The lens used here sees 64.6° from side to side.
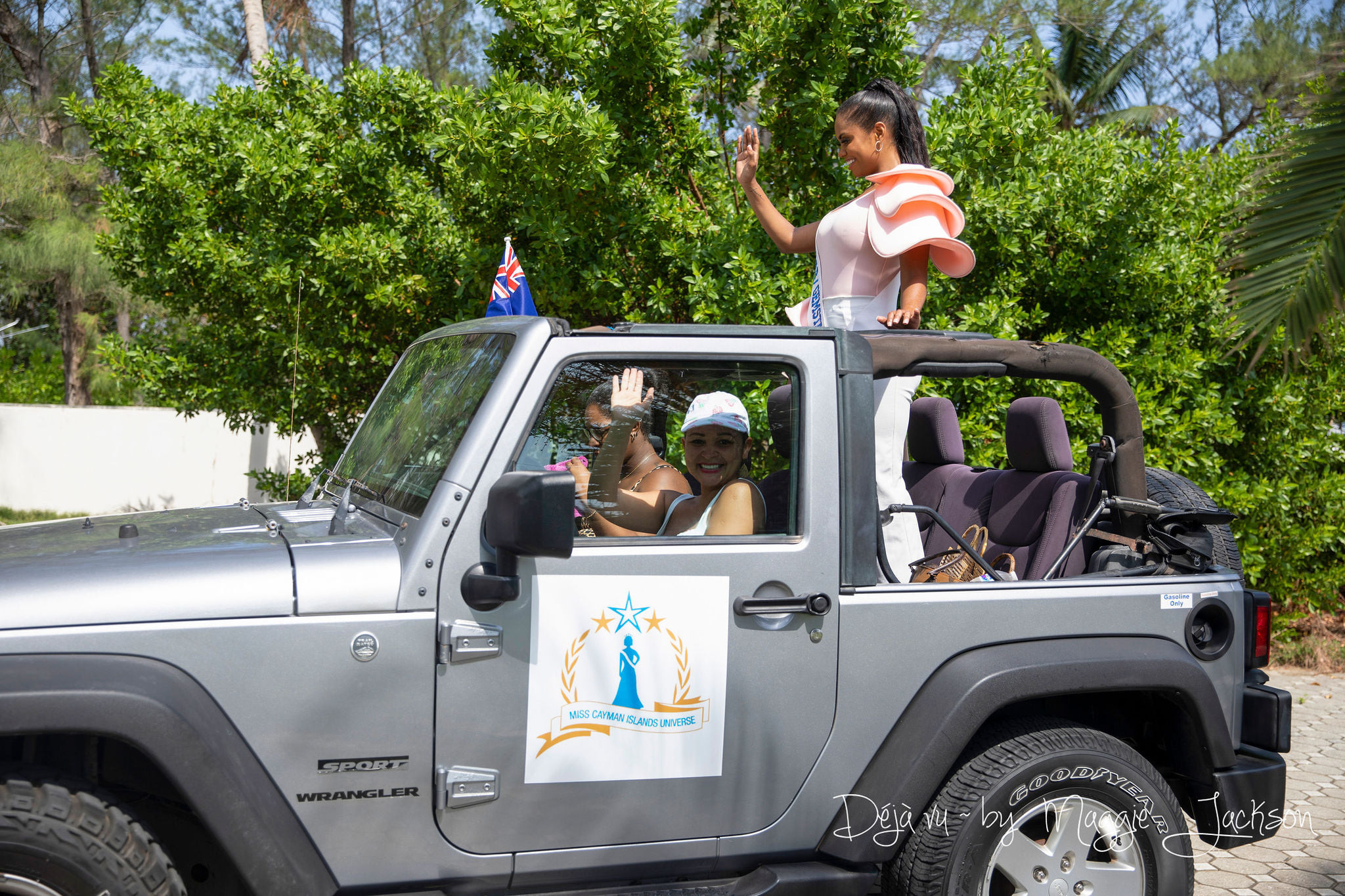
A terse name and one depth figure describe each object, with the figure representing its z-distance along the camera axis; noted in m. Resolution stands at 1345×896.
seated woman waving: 2.76
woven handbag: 3.12
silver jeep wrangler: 2.27
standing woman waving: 3.39
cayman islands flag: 5.39
